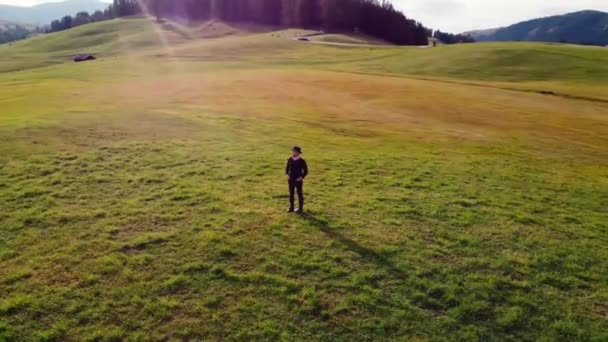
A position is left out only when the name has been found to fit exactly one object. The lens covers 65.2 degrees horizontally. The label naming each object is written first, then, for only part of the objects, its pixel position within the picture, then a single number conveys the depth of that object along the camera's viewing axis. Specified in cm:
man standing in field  1653
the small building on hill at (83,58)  11206
